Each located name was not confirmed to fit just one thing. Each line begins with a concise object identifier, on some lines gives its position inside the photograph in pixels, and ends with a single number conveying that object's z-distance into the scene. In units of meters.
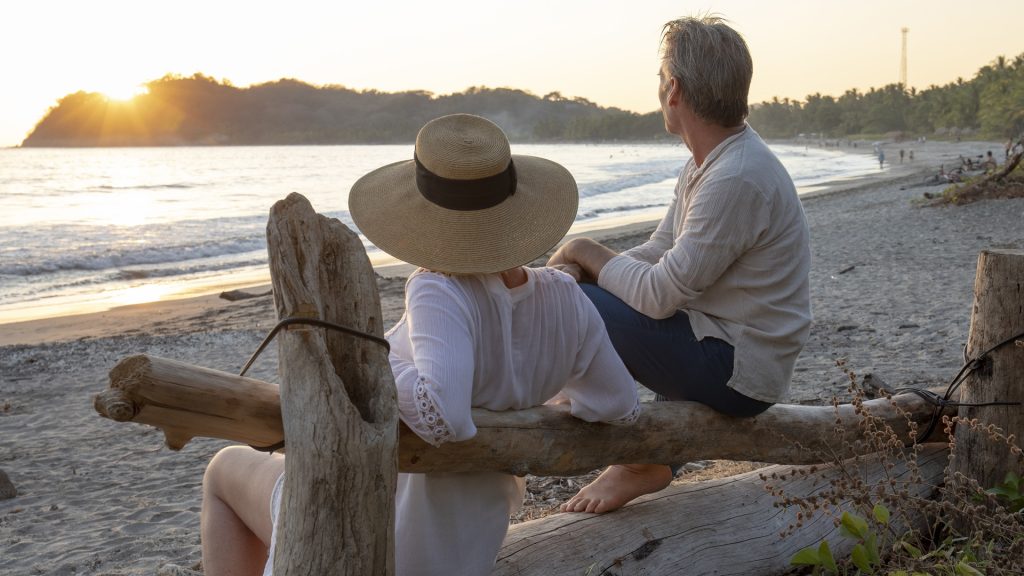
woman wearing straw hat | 1.89
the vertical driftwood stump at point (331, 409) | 1.66
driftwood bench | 1.66
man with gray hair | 2.55
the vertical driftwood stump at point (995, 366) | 2.88
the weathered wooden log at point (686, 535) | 2.47
